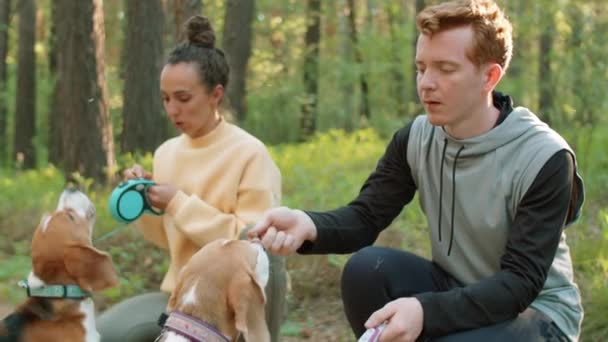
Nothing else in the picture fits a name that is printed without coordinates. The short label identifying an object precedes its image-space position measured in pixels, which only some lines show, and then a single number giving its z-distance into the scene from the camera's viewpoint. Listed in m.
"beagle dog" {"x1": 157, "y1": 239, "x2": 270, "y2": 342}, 3.46
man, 3.41
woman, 4.64
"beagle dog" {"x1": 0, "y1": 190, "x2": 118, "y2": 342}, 4.24
